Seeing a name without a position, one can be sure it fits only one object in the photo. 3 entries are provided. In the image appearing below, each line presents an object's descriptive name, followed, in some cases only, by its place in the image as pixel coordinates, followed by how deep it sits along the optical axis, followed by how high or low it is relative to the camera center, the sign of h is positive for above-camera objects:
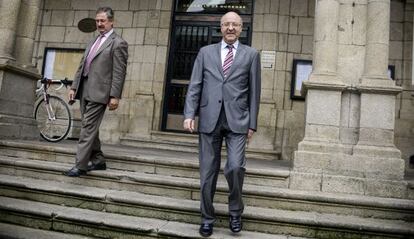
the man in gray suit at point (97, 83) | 4.66 +0.71
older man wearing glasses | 3.54 +0.38
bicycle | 6.81 +0.33
